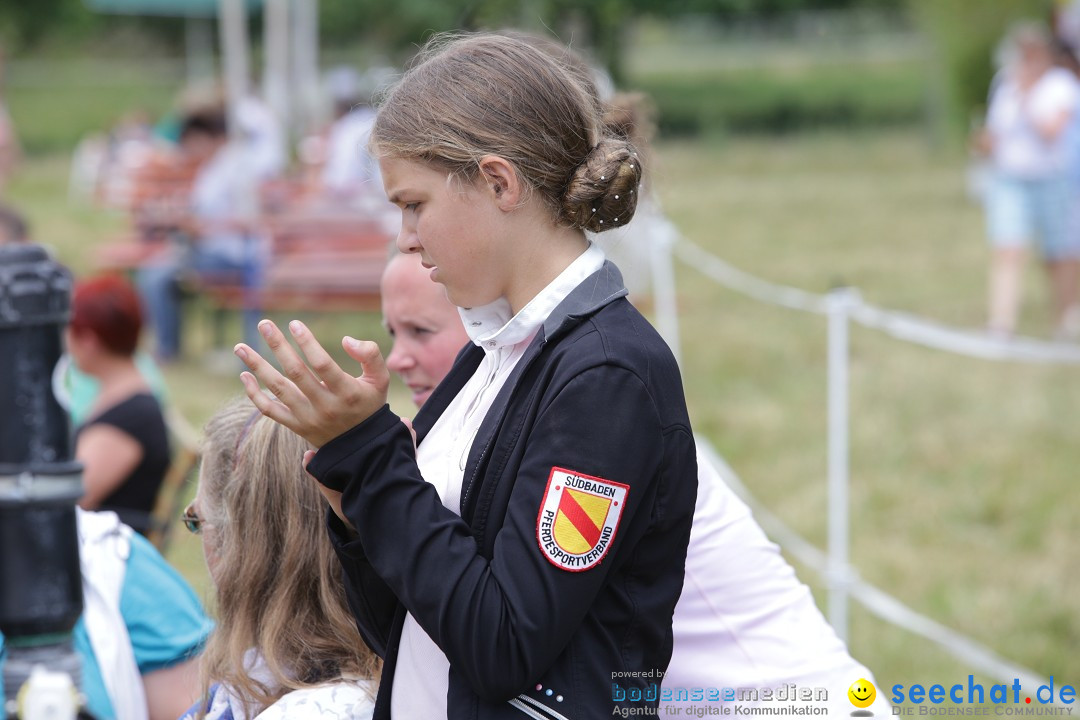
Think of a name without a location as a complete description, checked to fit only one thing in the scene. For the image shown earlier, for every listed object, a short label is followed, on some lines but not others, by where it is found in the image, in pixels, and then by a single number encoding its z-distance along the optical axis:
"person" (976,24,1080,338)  15.17
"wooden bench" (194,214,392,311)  15.98
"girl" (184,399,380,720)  3.73
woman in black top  7.81
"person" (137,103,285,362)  17.25
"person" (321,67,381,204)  18.86
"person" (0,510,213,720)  4.29
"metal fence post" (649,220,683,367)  14.25
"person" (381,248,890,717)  3.66
